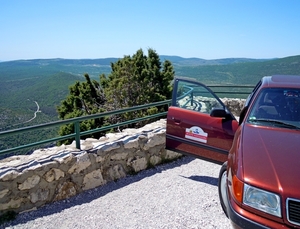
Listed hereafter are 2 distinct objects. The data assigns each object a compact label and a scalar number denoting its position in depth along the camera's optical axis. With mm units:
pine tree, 16178
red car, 2186
